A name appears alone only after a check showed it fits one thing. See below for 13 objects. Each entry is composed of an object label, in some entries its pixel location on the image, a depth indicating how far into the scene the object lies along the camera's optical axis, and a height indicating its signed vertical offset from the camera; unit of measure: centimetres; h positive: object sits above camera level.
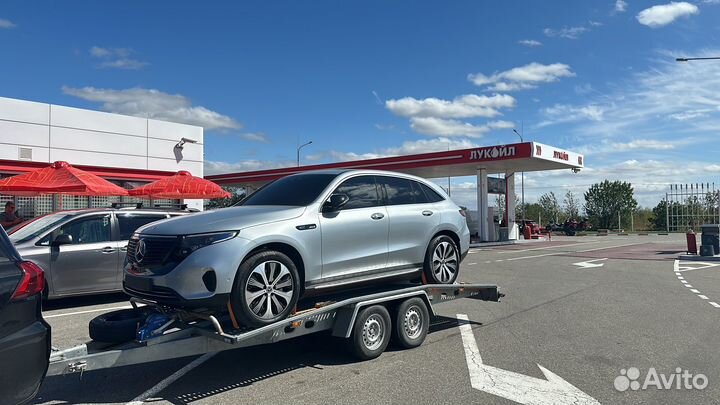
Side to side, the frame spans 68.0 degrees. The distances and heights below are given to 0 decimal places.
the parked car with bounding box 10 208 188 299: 825 -39
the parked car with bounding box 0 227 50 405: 330 -70
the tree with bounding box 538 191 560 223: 6606 +116
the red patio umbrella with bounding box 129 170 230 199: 1509 +92
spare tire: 476 -96
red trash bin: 2127 -118
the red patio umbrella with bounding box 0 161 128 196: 1302 +100
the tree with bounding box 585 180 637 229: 5644 +135
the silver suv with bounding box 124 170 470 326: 477 -26
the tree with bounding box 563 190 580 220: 6612 +100
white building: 1772 +285
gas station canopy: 2572 +293
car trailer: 448 -108
